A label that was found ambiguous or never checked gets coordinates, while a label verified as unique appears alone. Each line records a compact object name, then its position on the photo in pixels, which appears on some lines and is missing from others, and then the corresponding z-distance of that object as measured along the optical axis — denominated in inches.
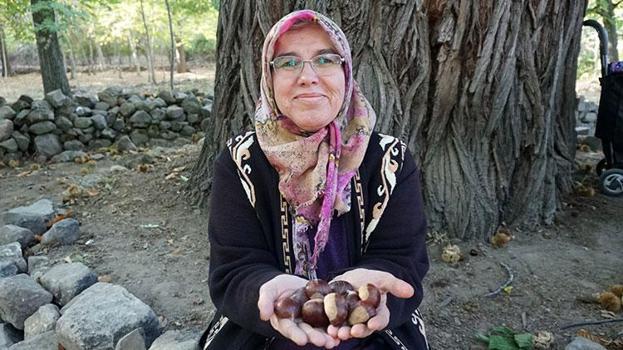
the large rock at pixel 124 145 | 250.7
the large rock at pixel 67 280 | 109.0
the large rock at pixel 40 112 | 237.6
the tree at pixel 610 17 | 266.2
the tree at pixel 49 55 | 275.3
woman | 60.3
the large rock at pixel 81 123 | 249.3
